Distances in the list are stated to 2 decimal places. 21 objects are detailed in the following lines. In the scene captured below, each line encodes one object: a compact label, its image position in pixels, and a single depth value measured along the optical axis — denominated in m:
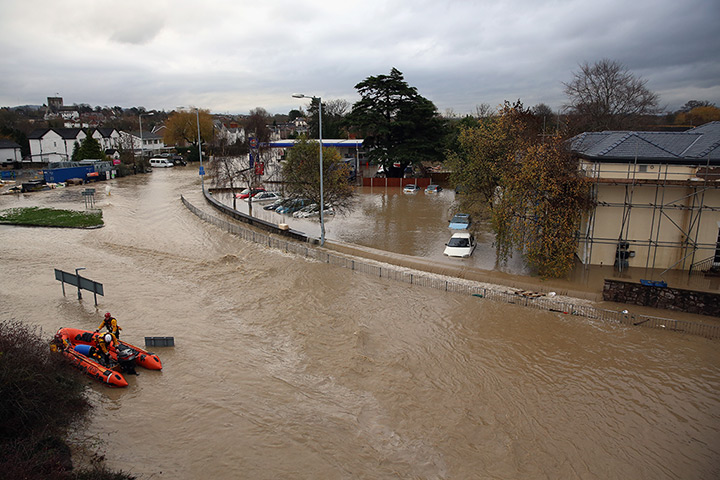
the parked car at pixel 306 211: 36.26
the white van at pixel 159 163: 78.81
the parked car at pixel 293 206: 37.62
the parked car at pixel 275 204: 39.91
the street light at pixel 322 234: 26.56
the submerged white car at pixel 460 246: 25.06
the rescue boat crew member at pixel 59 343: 12.64
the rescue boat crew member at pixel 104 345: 12.87
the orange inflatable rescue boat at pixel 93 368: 12.31
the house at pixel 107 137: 86.62
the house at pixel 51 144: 74.94
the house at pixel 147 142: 83.66
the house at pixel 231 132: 104.54
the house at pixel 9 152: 71.31
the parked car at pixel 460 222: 30.27
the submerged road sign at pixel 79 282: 17.45
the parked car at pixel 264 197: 44.62
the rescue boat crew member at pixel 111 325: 13.28
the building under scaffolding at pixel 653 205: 20.78
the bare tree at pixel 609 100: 50.19
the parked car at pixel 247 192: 45.09
